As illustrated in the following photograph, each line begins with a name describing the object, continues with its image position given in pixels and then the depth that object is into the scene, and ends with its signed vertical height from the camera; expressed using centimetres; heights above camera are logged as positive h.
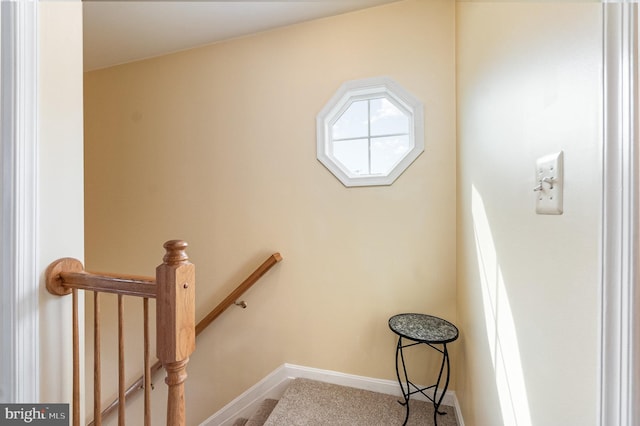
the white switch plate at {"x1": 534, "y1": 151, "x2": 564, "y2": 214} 53 +6
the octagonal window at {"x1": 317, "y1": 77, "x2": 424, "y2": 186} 174 +54
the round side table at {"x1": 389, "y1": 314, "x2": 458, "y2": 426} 138 -64
